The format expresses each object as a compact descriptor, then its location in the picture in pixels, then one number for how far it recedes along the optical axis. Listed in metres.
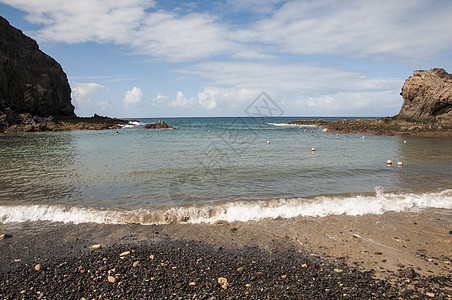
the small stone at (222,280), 4.91
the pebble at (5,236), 6.82
